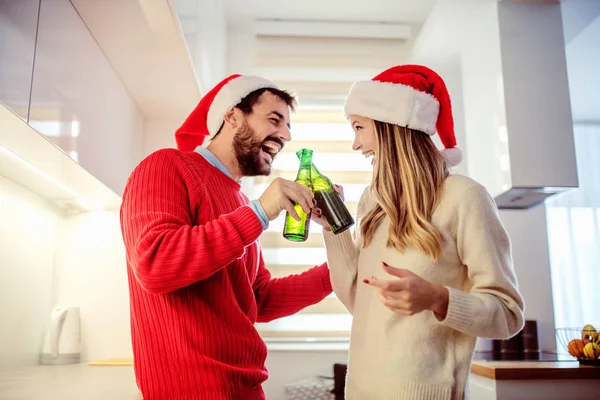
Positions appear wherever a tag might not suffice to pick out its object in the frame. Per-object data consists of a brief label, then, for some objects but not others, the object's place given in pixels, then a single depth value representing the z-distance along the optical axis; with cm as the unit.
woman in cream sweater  99
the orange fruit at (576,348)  203
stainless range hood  229
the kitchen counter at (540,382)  187
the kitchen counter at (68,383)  127
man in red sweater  105
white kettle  191
